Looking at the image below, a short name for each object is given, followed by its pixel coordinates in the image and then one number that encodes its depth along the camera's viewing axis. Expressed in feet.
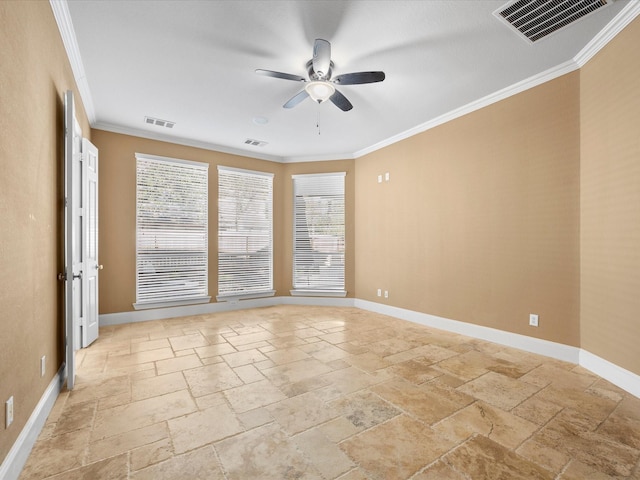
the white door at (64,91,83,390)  7.97
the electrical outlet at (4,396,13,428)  4.83
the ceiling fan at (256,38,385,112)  8.05
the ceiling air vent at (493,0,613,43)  7.16
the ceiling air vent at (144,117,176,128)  13.89
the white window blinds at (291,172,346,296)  19.11
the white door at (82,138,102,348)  10.05
